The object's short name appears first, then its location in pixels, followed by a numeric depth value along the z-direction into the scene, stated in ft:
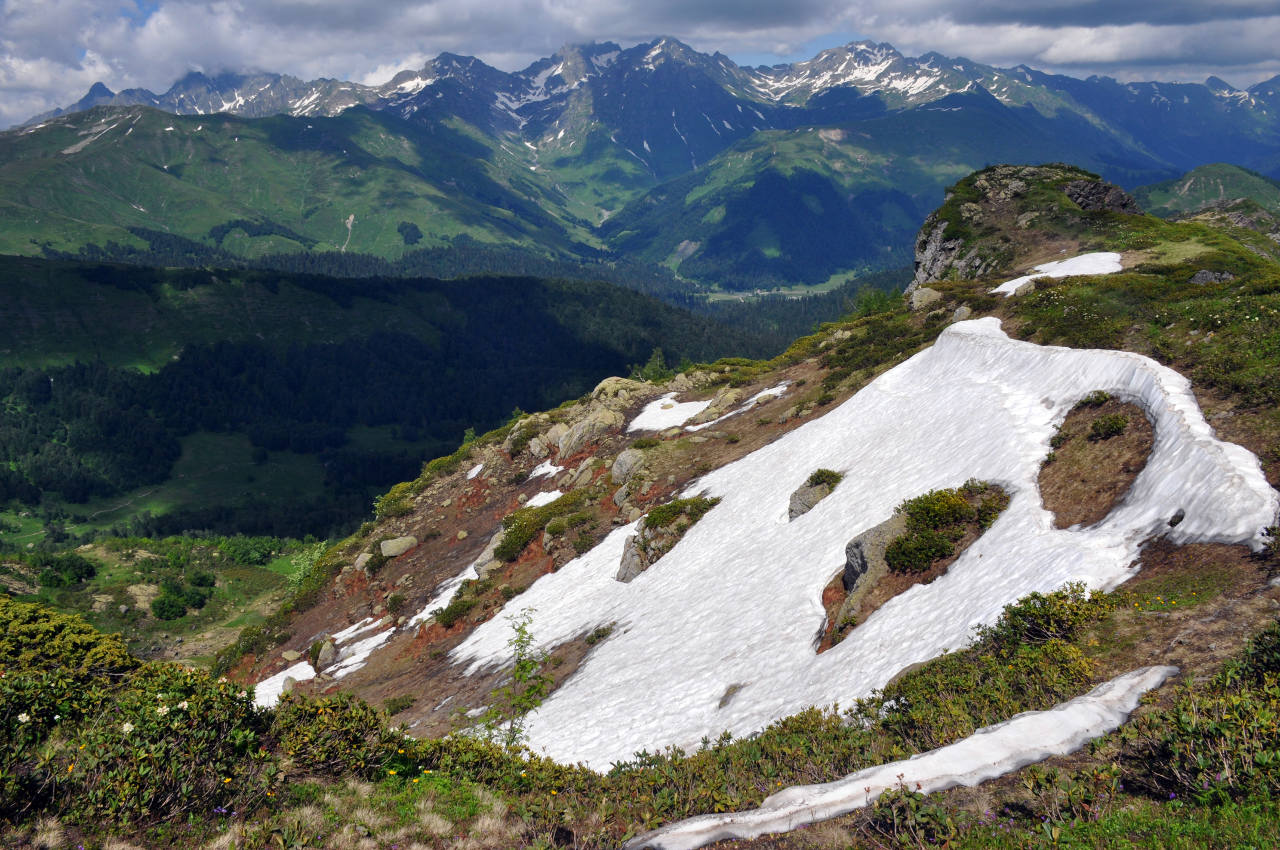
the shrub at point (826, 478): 102.42
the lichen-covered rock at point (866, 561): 70.08
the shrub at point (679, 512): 123.03
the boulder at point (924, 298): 191.62
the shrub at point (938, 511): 71.10
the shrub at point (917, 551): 67.77
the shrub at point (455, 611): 138.31
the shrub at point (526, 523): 153.58
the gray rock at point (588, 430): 199.72
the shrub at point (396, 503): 215.10
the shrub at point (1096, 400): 75.66
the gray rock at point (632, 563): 118.93
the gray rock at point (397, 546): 187.11
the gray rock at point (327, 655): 150.82
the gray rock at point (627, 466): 154.93
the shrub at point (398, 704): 104.63
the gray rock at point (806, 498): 101.35
